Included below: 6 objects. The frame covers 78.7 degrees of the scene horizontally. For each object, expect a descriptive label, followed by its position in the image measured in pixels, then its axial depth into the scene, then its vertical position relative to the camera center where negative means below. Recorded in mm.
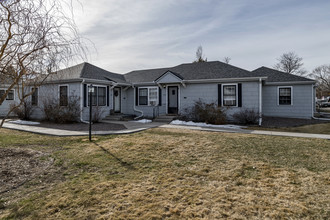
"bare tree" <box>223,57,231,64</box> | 36469 +8619
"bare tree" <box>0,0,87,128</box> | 4340 +1572
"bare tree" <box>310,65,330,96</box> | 47691 +7367
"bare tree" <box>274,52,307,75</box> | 40781 +8825
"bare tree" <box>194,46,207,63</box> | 31484 +8533
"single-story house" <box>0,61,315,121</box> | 12977 +1115
